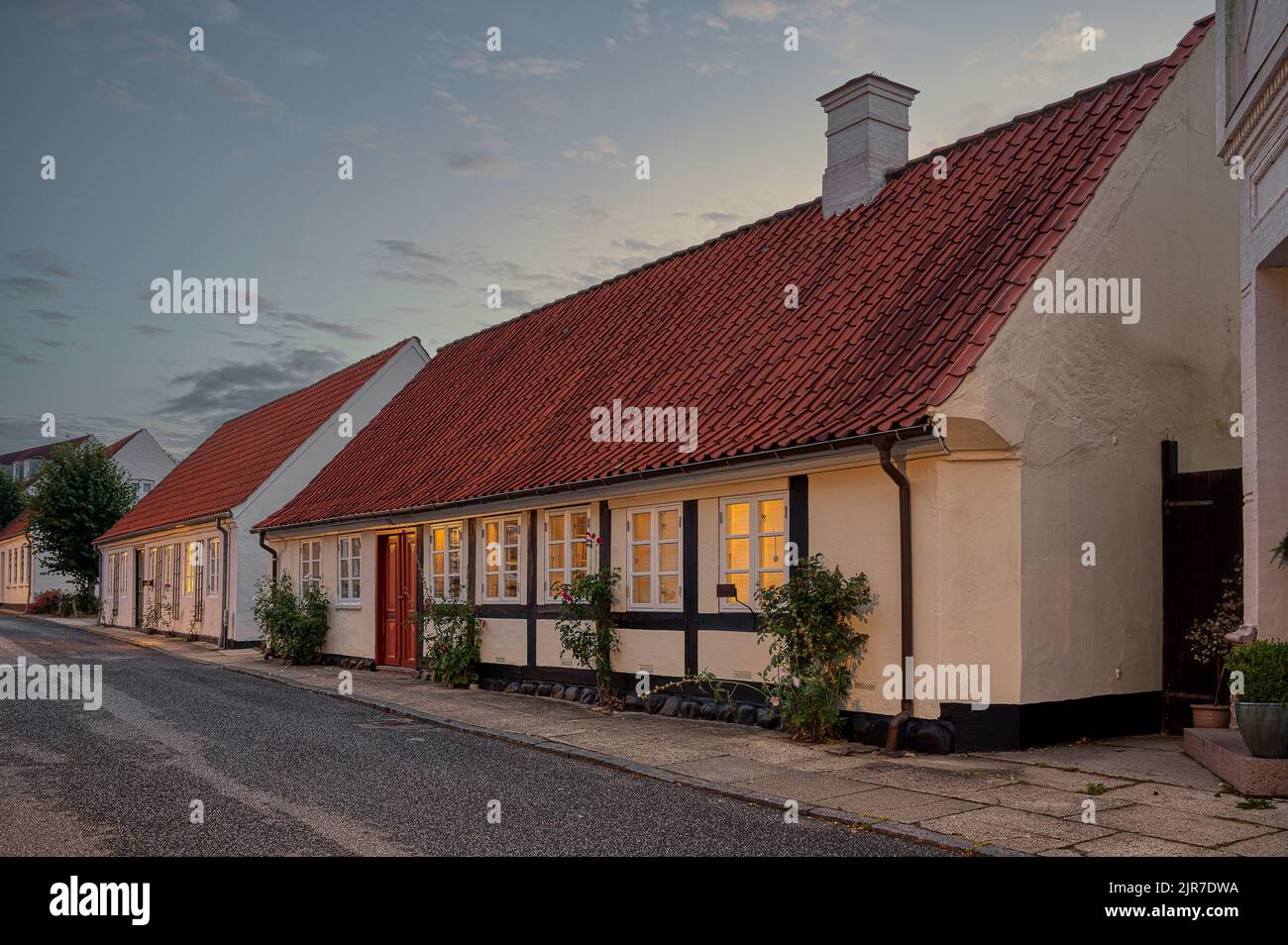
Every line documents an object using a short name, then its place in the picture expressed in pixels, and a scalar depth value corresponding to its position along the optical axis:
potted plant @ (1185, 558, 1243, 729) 10.15
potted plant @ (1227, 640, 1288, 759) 7.43
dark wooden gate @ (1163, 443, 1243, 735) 10.30
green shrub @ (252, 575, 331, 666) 20.41
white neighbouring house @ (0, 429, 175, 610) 52.59
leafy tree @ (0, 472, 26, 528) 68.94
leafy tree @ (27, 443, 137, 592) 44.75
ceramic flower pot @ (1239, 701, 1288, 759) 7.40
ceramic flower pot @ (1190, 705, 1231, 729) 9.25
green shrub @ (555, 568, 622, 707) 13.12
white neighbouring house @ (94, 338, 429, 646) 24.80
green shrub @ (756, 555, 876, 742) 10.09
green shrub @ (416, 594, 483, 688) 15.88
